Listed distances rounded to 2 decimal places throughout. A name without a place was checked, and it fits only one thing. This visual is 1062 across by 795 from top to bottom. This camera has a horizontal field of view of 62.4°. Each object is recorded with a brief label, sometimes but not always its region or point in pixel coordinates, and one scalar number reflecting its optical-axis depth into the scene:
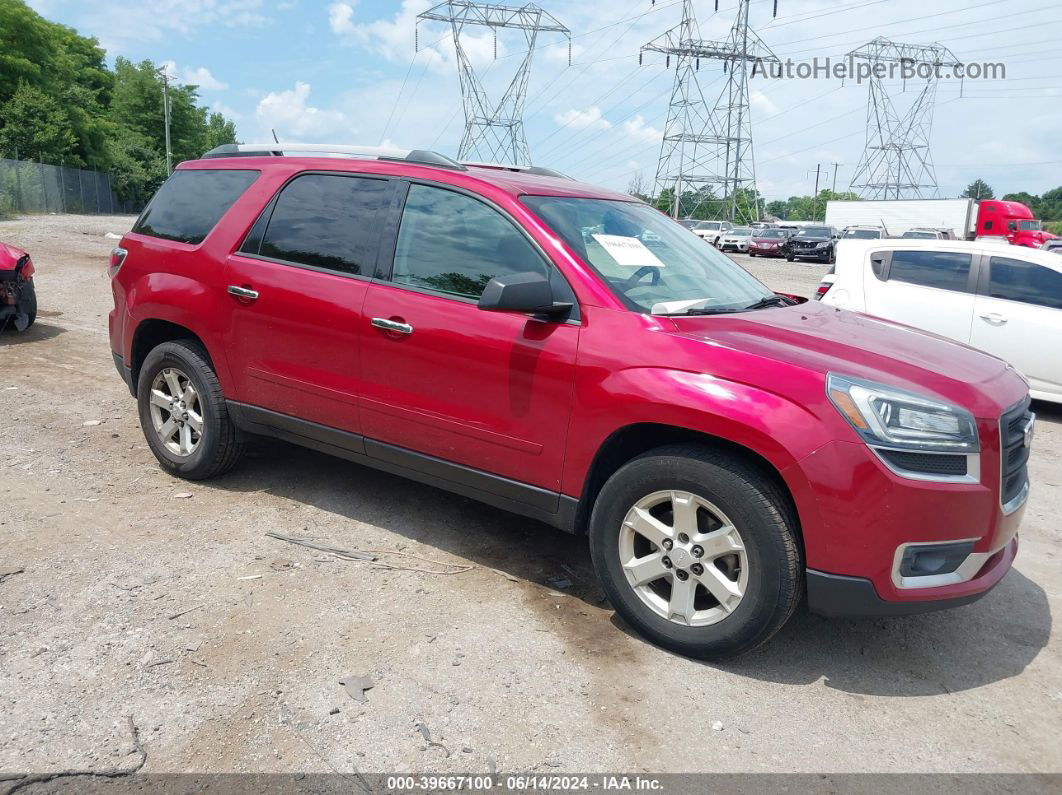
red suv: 3.11
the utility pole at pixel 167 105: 60.40
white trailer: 39.97
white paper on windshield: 3.94
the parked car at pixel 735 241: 41.25
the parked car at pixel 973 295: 8.09
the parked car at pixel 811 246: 34.75
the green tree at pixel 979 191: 122.88
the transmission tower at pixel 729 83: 56.50
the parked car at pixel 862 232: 33.88
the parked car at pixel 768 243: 37.28
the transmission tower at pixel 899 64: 67.24
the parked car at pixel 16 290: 8.91
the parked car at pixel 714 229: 42.70
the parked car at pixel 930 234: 31.19
